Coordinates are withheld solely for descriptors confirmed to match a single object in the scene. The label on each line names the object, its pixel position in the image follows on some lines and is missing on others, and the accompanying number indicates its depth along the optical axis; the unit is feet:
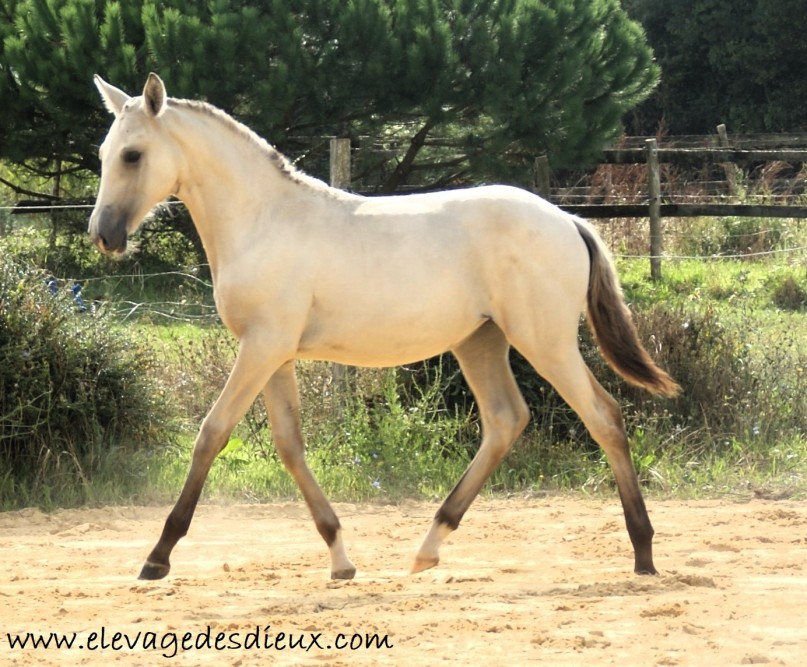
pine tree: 79.77
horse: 35.63
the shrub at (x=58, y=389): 49.75
